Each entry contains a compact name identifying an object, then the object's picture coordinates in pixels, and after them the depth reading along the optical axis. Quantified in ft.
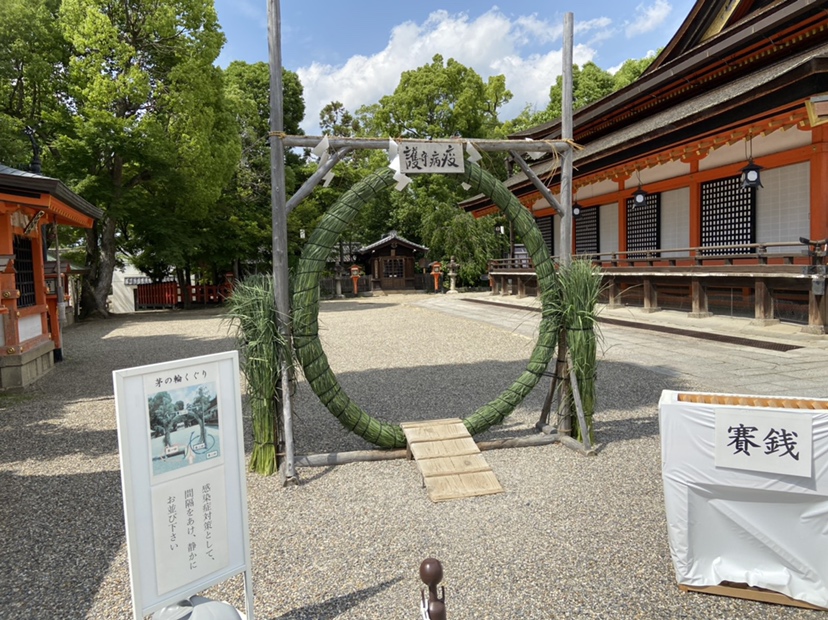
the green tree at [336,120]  103.34
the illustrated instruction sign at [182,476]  7.08
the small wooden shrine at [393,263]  100.07
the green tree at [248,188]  67.72
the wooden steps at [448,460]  12.50
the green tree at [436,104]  89.76
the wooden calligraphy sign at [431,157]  13.83
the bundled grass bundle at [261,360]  13.35
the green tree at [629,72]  95.46
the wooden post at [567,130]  15.37
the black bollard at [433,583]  5.99
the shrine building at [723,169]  28.84
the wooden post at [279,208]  13.15
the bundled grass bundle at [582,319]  14.66
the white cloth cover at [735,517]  8.21
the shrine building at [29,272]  23.40
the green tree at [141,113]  49.08
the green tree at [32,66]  47.39
